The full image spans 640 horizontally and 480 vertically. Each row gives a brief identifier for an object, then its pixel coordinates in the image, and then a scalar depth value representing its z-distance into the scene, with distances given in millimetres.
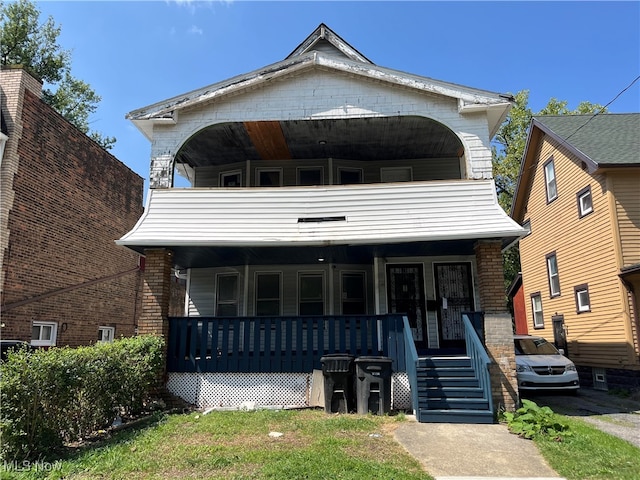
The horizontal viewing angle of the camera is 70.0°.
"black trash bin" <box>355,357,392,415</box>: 8312
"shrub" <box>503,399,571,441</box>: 6781
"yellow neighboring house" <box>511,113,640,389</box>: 12680
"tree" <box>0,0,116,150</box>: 23516
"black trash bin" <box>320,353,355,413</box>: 8453
